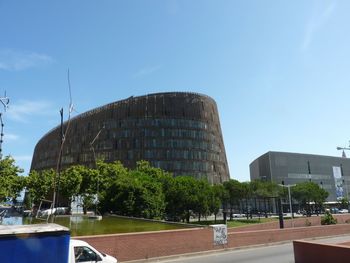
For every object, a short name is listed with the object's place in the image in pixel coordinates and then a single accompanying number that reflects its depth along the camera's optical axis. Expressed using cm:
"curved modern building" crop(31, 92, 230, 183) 12212
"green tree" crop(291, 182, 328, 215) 8950
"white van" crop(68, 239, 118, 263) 1292
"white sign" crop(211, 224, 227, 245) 2344
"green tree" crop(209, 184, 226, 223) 5788
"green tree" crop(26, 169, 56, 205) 6650
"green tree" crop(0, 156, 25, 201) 3769
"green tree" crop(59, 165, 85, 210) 6444
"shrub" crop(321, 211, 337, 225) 4134
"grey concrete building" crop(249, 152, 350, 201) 13725
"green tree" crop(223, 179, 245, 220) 7262
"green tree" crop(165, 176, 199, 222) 5122
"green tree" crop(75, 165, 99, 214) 6507
